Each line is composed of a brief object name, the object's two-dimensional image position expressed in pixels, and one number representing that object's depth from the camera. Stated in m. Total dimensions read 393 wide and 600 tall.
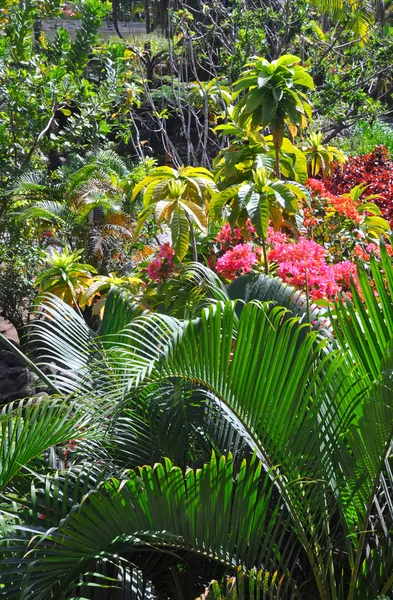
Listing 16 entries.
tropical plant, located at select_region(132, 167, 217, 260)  4.69
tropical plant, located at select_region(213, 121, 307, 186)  5.33
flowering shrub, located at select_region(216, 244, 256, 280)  4.07
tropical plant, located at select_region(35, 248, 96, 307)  6.35
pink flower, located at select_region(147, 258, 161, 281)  4.62
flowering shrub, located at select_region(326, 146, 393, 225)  7.96
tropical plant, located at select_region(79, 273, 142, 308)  5.44
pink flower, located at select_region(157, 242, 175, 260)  4.62
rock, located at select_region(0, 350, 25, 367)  6.97
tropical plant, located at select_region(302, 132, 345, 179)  6.83
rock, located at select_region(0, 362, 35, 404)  6.36
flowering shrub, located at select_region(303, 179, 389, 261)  5.52
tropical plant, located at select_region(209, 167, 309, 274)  4.44
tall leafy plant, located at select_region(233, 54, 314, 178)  4.95
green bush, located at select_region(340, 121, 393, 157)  12.75
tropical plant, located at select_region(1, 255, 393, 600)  2.10
